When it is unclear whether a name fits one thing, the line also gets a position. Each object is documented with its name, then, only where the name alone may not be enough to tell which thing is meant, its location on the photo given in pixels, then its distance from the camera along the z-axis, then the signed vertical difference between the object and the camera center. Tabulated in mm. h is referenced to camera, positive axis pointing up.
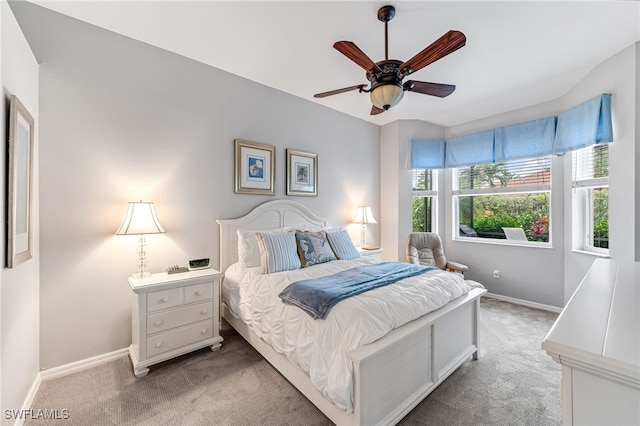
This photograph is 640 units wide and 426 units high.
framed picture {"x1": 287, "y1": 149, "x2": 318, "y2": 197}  3465 +534
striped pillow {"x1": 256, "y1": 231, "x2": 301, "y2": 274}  2514 -391
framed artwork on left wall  1533 +175
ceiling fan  1679 +1021
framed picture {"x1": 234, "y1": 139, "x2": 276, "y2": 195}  3023 +530
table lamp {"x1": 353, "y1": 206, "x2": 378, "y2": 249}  4051 -56
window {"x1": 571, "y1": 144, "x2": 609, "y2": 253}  3037 +190
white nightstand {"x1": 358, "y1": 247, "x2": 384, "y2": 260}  3707 -574
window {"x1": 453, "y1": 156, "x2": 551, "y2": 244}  3785 +226
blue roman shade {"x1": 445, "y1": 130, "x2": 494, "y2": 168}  4082 +1022
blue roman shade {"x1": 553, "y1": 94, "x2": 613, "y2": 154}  2723 +991
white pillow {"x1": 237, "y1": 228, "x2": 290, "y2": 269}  2658 -387
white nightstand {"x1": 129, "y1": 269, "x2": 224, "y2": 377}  2090 -885
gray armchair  3967 -589
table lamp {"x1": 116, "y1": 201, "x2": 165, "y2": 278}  2174 -85
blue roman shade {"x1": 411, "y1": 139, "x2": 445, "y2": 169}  4441 +991
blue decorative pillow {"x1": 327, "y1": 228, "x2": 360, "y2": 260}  3039 -383
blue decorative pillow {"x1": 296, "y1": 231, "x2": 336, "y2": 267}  2756 -391
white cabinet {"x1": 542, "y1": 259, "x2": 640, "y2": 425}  552 -331
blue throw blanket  1690 -536
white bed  1429 -1014
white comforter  1484 -692
